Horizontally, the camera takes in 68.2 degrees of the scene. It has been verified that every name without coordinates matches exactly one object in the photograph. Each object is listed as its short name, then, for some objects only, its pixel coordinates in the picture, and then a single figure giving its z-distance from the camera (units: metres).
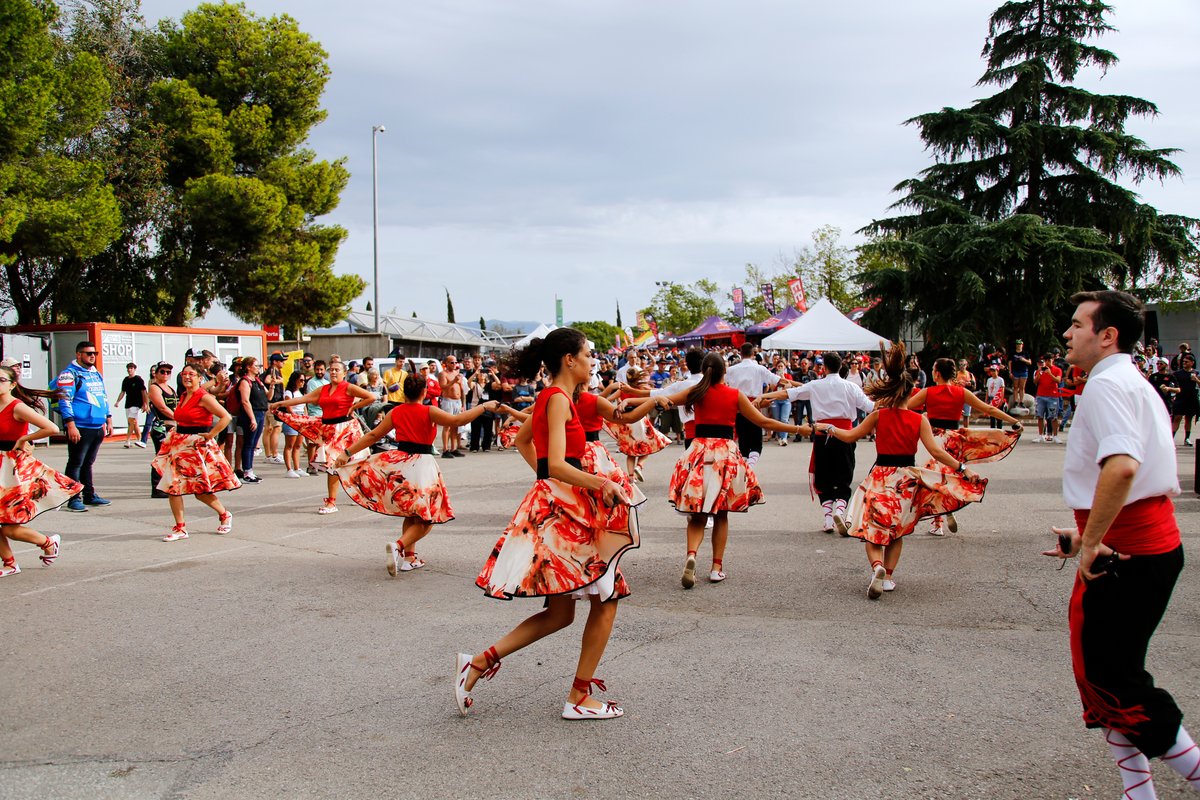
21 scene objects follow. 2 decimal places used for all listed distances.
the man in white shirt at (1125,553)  2.89
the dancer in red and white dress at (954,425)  8.54
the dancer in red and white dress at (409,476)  7.55
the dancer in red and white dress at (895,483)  6.43
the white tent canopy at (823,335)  24.56
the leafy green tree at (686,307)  68.38
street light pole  34.56
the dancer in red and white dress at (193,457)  8.75
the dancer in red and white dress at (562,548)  4.01
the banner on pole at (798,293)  34.72
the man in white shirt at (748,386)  11.80
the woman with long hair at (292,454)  14.53
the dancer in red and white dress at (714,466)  7.00
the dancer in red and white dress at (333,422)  10.65
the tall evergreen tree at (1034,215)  26.85
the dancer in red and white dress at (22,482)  7.10
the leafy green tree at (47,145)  20.95
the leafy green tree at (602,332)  100.44
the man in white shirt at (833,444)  9.15
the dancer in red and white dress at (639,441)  12.01
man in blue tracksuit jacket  10.88
